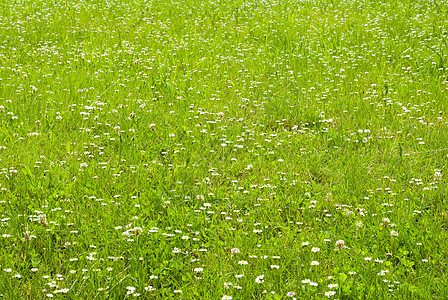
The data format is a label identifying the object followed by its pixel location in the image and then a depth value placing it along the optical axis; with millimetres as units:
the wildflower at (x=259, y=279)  6321
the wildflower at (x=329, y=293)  6055
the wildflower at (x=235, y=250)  7027
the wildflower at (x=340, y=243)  7070
